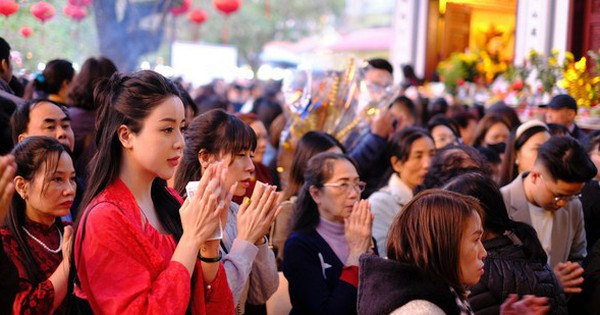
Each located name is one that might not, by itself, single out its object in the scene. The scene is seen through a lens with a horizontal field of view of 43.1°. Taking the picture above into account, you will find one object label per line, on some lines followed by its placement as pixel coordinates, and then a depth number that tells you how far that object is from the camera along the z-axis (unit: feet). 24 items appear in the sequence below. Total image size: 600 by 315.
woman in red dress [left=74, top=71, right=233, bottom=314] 6.14
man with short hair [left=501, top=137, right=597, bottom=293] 11.36
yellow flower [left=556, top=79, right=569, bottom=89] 22.71
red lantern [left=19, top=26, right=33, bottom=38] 21.30
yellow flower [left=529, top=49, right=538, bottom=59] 25.51
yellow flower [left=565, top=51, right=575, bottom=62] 24.12
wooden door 41.72
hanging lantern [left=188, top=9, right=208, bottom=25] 50.88
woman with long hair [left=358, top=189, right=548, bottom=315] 7.02
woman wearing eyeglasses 9.81
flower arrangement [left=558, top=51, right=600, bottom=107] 21.63
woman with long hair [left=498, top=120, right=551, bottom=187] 14.28
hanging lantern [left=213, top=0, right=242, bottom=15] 43.16
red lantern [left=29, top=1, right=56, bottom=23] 21.51
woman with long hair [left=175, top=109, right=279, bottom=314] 9.27
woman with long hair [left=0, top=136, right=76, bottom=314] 7.63
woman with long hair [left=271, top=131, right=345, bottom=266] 12.85
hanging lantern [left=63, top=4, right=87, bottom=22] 28.58
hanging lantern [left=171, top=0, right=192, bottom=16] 39.63
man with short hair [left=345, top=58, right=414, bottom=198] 16.90
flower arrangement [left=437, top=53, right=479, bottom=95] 31.09
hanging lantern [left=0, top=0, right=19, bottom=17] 18.22
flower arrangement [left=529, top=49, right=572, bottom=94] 24.05
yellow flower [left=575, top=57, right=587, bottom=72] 22.21
